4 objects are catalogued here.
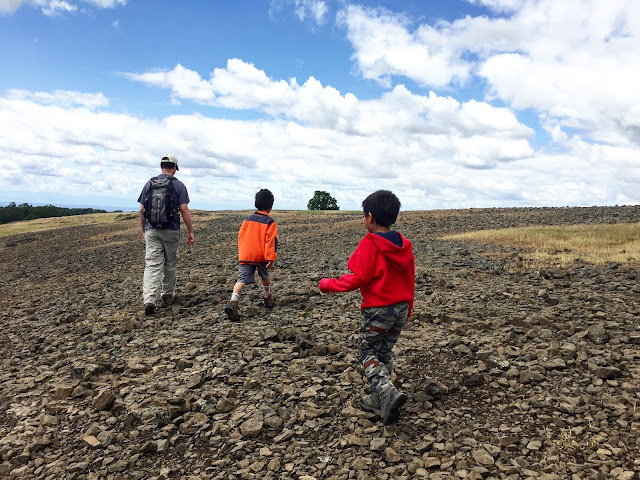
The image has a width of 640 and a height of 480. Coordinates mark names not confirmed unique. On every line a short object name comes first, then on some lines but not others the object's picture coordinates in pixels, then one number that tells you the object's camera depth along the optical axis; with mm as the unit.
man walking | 9930
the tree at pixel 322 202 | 87625
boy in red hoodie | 5109
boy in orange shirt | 9172
